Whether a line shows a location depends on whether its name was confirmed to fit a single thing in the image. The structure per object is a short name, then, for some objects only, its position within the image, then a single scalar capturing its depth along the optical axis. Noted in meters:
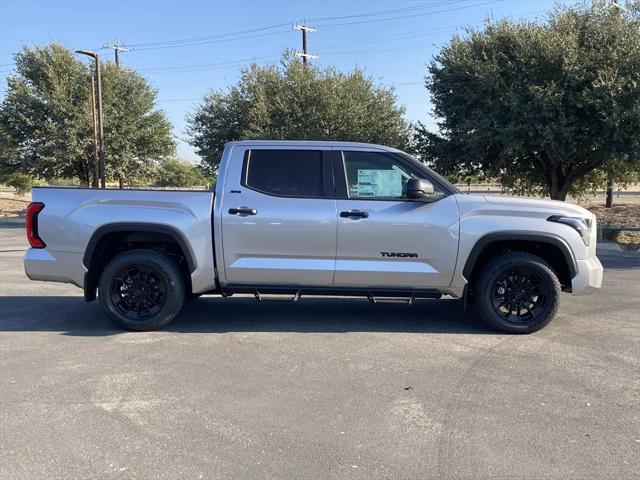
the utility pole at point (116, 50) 36.54
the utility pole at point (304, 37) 30.50
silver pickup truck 5.74
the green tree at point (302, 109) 21.44
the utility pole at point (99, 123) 20.78
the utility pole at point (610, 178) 14.42
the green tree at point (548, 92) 13.20
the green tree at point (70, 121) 23.58
